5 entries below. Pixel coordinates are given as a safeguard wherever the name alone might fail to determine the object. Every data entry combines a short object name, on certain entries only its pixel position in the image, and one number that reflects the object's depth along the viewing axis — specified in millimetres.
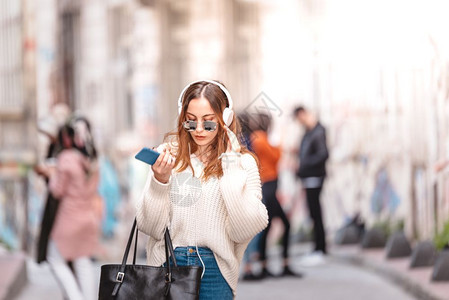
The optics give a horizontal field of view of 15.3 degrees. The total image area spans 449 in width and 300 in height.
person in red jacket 15517
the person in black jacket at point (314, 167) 17615
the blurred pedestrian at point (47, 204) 11833
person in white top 6742
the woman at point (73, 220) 11859
